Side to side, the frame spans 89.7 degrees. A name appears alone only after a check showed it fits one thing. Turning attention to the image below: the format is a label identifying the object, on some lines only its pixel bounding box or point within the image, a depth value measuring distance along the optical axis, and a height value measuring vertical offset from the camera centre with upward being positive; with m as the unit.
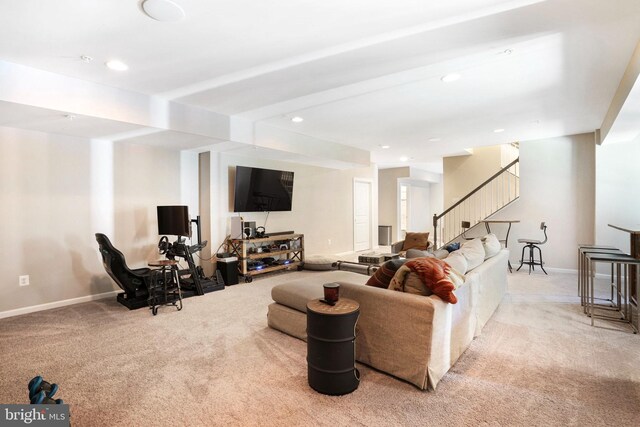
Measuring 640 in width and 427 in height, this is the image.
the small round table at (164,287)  3.82 -0.94
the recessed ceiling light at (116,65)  2.92 +1.36
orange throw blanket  2.11 -0.44
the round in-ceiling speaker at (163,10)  2.09 +1.37
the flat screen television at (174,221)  4.46 -0.13
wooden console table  5.35 -0.71
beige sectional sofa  2.07 -0.84
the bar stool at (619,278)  3.01 -0.73
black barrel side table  2.05 -0.88
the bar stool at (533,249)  5.78 -0.71
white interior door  8.31 -0.08
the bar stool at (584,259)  3.65 -0.57
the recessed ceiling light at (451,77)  3.23 +1.38
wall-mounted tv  5.55 +0.41
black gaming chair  3.76 -0.79
